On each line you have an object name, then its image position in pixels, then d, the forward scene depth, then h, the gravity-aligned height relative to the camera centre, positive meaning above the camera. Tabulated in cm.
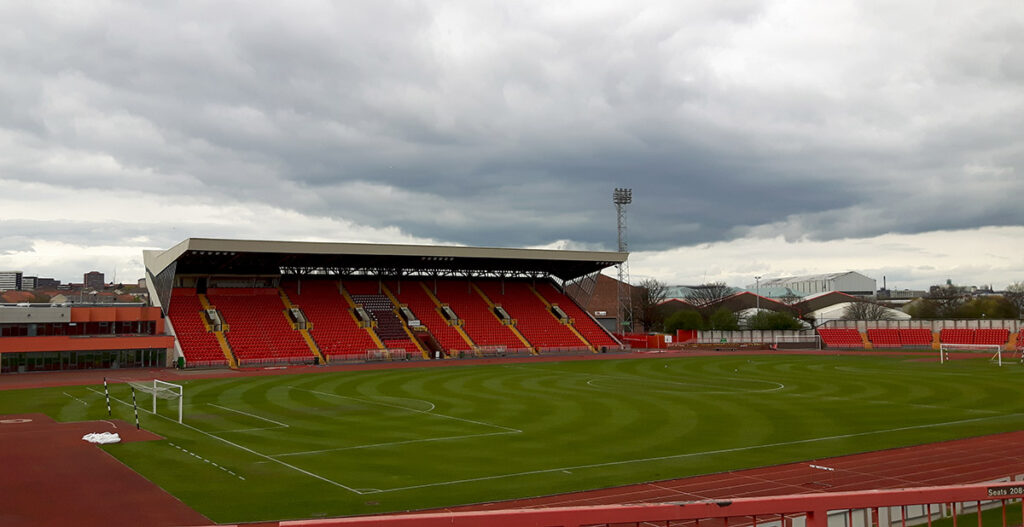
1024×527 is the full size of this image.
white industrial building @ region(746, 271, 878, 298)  19312 +751
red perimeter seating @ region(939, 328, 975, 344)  7544 -249
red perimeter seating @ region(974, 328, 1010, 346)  7281 -240
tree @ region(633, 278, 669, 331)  12300 +74
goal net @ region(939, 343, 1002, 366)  6819 -370
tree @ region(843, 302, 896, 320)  11361 +6
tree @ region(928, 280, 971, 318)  12073 +220
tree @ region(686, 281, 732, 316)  13544 +349
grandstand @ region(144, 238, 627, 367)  6159 +114
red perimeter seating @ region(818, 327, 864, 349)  8037 -286
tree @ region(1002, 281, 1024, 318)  13205 +331
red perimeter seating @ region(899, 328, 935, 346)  7758 -265
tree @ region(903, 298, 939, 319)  12275 +41
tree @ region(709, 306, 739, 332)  9494 -113
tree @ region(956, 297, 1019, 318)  10781 +51
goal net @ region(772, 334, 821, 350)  8293 -342
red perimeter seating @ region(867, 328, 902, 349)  7856 -280
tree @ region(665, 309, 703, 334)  9662 -116
